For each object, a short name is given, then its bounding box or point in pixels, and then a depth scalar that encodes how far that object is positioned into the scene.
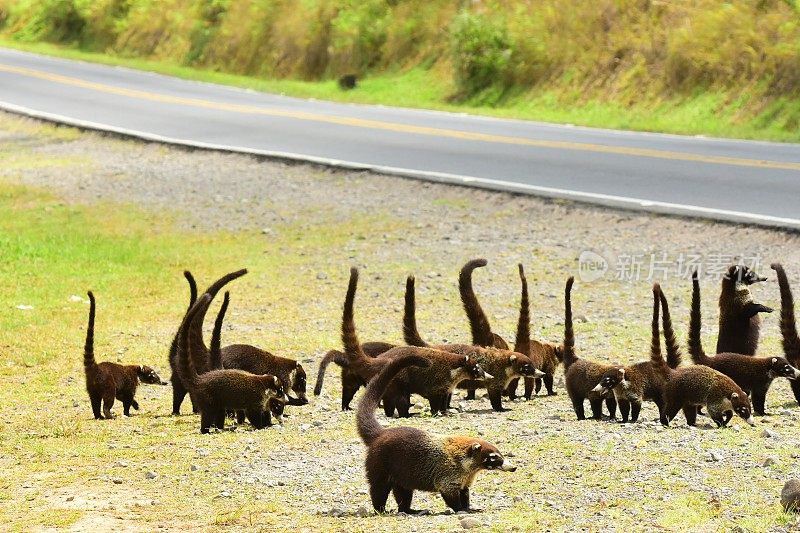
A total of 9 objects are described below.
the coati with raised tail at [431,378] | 19.72
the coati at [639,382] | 19.20
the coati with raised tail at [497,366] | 20.31
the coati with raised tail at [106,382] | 21.69
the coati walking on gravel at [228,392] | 19.47
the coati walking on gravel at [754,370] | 20.03
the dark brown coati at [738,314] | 21.97
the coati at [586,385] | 19.63
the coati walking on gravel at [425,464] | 14.90
